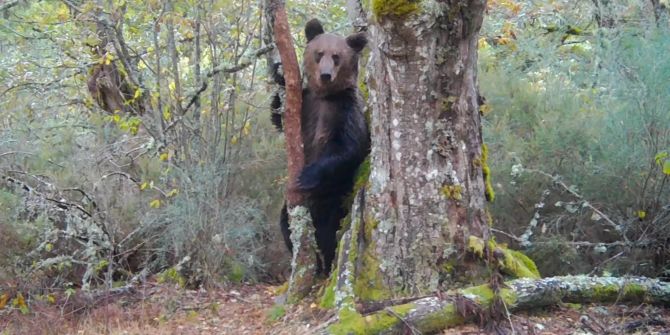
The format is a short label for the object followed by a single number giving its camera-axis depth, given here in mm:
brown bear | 7336
